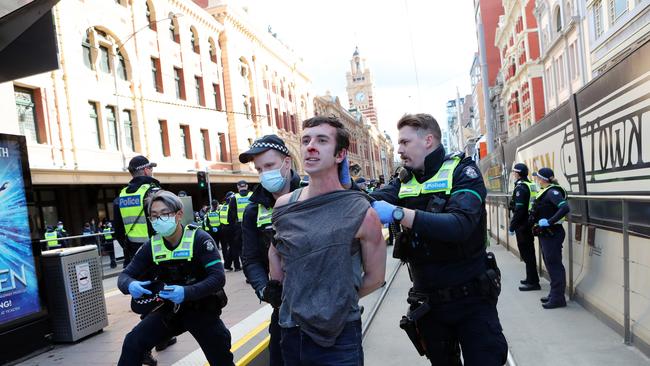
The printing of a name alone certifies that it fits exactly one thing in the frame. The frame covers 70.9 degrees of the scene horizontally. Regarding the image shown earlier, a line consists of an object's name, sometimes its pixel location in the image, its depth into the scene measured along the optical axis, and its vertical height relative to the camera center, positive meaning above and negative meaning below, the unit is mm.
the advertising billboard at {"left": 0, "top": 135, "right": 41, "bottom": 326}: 4953 -477
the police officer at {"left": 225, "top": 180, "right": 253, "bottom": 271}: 9912 -782
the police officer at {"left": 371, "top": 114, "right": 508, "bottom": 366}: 2607 -597
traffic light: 19853 +178
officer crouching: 3285 -710
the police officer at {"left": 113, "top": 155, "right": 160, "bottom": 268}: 5105 -199
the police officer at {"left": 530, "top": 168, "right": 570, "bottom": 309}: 5855 -1007
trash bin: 5457 -1158
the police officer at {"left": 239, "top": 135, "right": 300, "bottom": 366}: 3080 -219
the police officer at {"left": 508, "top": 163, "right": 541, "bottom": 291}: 7008 -1091
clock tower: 165875 +29824
